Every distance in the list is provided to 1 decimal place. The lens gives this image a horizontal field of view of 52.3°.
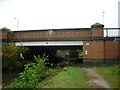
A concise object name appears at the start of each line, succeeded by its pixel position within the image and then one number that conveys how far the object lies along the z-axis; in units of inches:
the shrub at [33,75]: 280.8
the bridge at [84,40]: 706.2
